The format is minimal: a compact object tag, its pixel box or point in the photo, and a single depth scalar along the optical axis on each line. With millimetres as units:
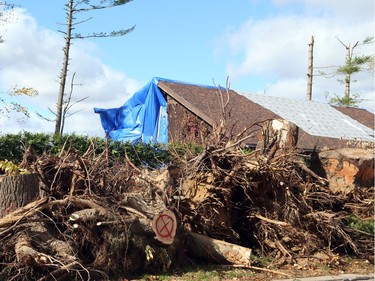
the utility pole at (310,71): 37238
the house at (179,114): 20531
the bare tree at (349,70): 38978
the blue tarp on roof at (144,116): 20781
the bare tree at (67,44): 23312
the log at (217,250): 9258
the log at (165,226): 8430
